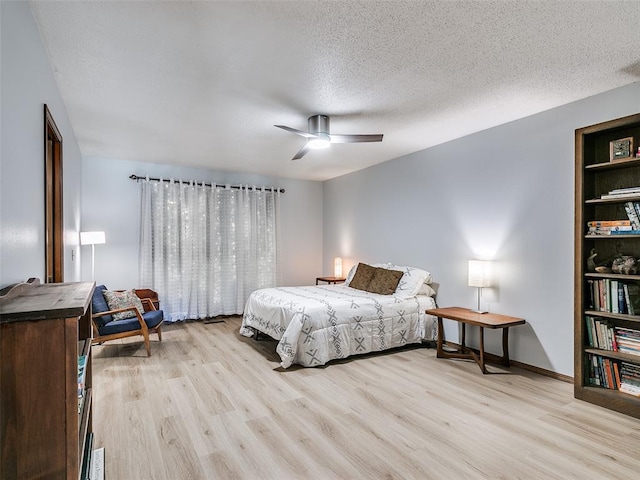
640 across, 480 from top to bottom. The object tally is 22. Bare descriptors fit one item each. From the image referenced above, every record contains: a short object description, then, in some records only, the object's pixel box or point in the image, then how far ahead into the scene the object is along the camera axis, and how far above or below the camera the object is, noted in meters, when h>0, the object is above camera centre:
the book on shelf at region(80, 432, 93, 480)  1.64 -1.06
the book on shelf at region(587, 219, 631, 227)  2.79 +0.14
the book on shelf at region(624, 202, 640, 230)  2.72 +0.20
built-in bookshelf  2.77 -0.19
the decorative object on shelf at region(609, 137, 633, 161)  2.78 +0.72
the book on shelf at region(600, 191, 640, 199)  2.71 +0.36
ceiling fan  3.46 +1.00
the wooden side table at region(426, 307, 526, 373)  3.49 -0.79
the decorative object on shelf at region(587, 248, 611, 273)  2.95 -0.19
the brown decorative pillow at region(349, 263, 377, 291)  5.07 -0.49
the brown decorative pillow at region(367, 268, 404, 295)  4.71 -0.52
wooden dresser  1.03 -0.43
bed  3.78 -0.87
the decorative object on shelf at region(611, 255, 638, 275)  2.77 -0.18
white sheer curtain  5.64 -0.05
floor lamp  4.68 +0.06
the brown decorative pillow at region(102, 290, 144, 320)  4.20 -0.69
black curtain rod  5.52 +0.97
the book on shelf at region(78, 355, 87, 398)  1.54 -0.56
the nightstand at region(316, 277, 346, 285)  6.28 -0.65
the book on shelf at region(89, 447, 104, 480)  1.91 -1.23
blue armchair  3.92 -0.90
